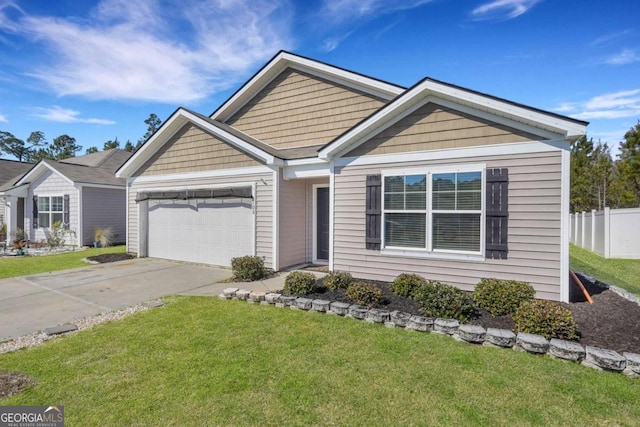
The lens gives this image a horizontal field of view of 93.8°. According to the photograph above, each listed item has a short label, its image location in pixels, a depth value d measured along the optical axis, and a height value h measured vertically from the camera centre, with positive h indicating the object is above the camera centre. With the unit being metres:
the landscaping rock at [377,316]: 4.76 -1.67
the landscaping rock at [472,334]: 4.02 -1.64
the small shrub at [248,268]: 7.57 -1.49
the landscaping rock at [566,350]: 3.51 -1.63
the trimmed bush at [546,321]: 3.91 -1.45
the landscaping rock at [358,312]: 4.93 -1.66
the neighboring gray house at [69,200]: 14.16 +0.45
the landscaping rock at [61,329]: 4.51 -1.85
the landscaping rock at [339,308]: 5.10 -1.66
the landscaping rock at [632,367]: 3.22 -1.66
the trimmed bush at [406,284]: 5.71 -1.39
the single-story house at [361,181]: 5.50 +0.74
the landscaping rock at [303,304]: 5.40 -1.68
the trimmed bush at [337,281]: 6.15 -1.44
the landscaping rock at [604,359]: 3.28 -1.63
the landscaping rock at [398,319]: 4.60 -1.66
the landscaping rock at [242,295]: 6.02 -1.70
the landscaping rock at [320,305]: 5.28 -1.67
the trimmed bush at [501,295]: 4.81 -1.35
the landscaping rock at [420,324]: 4.43 -1.67
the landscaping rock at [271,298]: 5.74 -1.68
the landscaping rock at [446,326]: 4.25 -1.63
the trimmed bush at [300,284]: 5.88 -1.45
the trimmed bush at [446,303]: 4.63 -1.44
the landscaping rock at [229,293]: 6.13 -1.69
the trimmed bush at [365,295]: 5.29 -1.48
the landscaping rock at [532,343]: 3.70 -1.63
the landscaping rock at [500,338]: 3.90 -1.65
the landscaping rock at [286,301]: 5.57 -1.68
